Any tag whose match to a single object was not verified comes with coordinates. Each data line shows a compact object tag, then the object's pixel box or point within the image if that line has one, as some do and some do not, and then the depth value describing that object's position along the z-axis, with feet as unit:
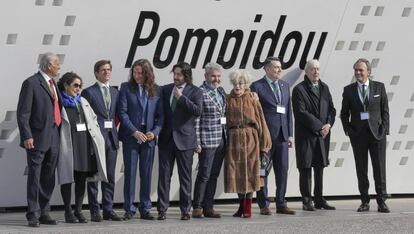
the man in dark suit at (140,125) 38.73
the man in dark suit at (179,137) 38.91
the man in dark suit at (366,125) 41.78
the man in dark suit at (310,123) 41.86
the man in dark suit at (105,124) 38.37
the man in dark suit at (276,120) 41.14
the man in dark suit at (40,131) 36.06
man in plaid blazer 39.27
